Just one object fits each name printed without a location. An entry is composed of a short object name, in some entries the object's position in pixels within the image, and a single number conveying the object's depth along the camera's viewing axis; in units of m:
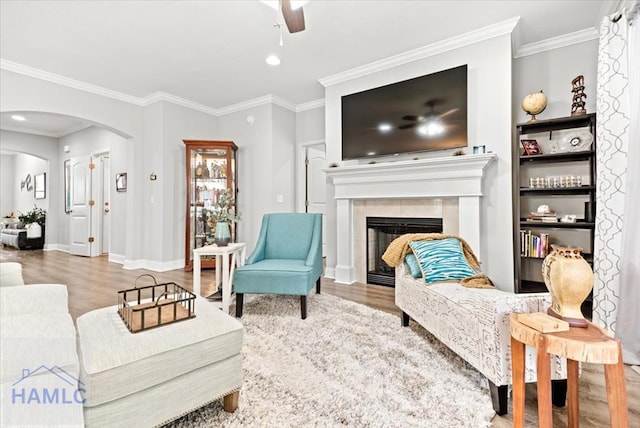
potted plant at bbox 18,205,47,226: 7.27
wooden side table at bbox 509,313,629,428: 1.00
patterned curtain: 1.97
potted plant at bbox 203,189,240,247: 3.04
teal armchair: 2.59
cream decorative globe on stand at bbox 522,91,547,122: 3.02
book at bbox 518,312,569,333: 1.10
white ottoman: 1.08
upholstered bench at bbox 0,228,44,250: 7.13
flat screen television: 3.18
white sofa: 0.92
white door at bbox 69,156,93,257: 6.46
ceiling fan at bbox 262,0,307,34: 1.86
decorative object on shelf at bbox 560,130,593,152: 2.90
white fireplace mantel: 3.04
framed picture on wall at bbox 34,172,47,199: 7.40
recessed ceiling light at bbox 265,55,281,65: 3.55
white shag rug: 1.40
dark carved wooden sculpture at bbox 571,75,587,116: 2.87
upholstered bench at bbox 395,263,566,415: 1.40
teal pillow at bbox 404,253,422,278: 2.19
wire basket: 1.33
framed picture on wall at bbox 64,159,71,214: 6.93
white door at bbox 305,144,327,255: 5.44
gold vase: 1.13
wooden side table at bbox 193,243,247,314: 2.78
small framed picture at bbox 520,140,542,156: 3.11
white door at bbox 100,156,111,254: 6.53
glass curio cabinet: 4.84
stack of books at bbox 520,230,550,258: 3.02
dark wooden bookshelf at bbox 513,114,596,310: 2.90
